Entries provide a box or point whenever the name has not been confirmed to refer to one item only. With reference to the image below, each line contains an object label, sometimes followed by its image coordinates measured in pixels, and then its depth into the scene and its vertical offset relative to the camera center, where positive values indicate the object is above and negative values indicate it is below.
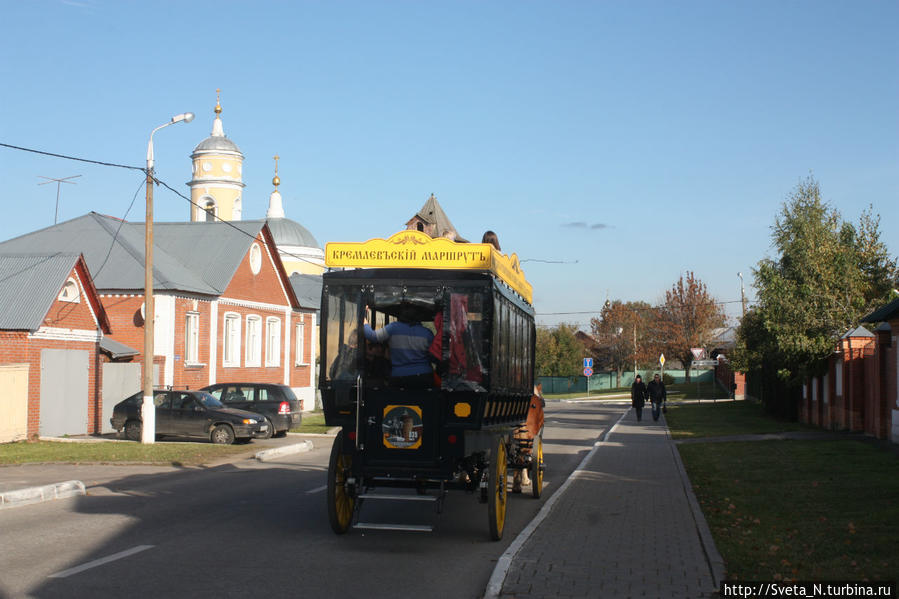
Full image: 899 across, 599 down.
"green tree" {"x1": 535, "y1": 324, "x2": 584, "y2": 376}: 83.69 -1.19
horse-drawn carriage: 9.14 -0.40
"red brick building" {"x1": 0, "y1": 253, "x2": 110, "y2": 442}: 22.95 -0.19
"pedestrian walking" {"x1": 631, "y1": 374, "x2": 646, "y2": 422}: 34.84 -2.03
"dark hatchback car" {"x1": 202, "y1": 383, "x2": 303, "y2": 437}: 25.70 -1.77
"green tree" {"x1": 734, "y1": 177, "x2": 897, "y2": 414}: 27.91 +1.58
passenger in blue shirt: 9.38 -0.10
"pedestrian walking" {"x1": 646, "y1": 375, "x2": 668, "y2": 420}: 35.19 -1.96
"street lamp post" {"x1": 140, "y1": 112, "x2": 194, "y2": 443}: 22.02 +0.14
